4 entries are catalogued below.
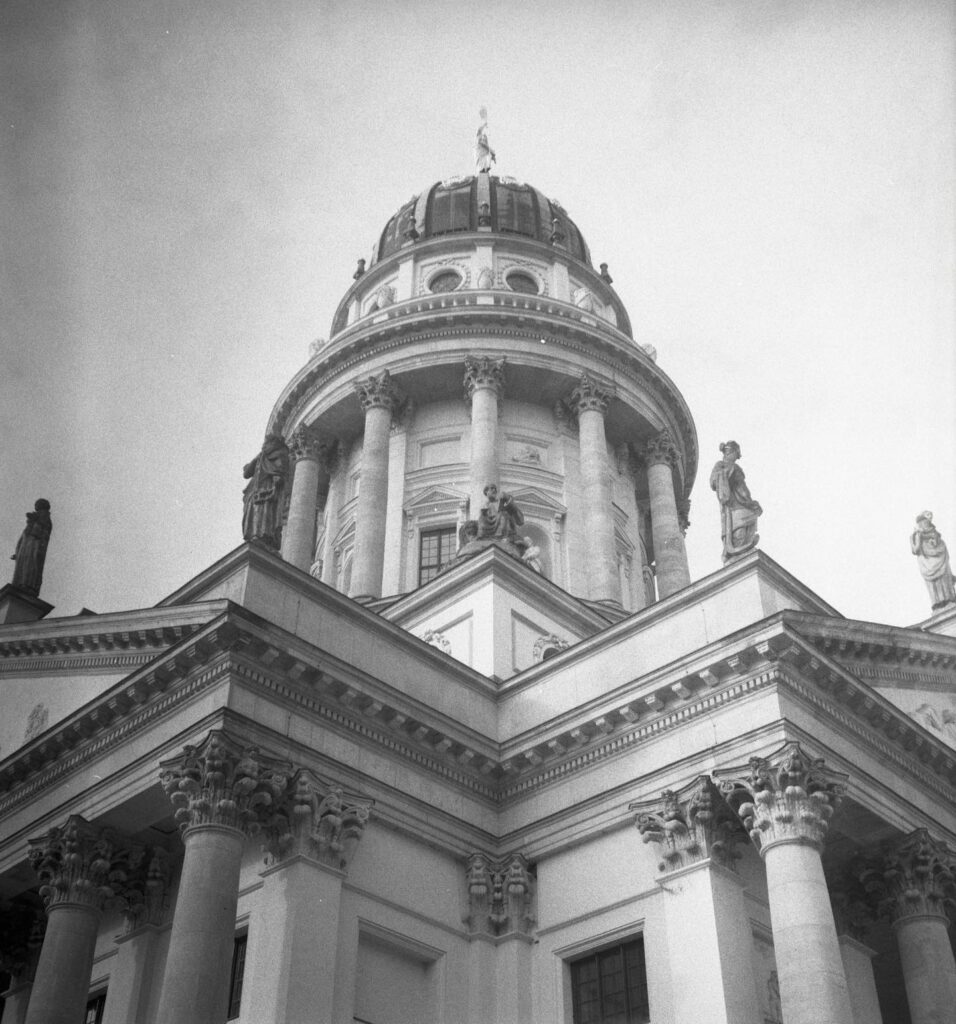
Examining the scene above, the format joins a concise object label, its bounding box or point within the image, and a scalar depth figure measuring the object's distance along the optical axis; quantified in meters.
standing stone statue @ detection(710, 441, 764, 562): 22.88
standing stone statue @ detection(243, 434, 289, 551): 23.00
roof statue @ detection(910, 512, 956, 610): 29.61
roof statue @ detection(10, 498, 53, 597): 28.42
